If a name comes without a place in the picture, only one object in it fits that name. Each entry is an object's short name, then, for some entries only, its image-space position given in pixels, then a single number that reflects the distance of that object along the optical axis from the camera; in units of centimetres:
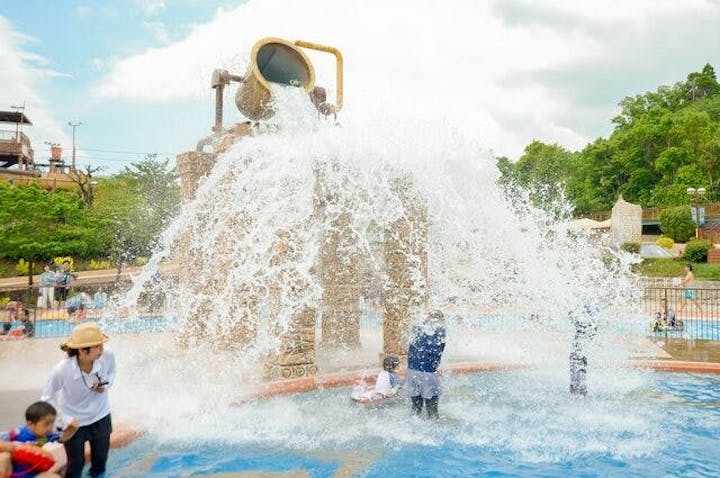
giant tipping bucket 979
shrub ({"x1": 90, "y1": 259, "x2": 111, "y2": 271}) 3006
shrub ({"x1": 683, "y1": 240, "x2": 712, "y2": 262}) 3341
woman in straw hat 431
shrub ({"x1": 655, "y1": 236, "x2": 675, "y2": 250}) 3769
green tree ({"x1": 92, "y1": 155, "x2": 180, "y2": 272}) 2977
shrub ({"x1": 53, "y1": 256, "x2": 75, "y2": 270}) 2454
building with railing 4452
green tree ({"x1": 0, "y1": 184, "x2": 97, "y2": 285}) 2345
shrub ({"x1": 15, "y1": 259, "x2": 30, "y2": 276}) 2856
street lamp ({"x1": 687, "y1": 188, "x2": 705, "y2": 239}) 3784
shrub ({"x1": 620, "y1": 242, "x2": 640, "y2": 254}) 3500
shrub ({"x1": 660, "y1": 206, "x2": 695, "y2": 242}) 3975
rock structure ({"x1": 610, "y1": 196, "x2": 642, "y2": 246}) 4056
